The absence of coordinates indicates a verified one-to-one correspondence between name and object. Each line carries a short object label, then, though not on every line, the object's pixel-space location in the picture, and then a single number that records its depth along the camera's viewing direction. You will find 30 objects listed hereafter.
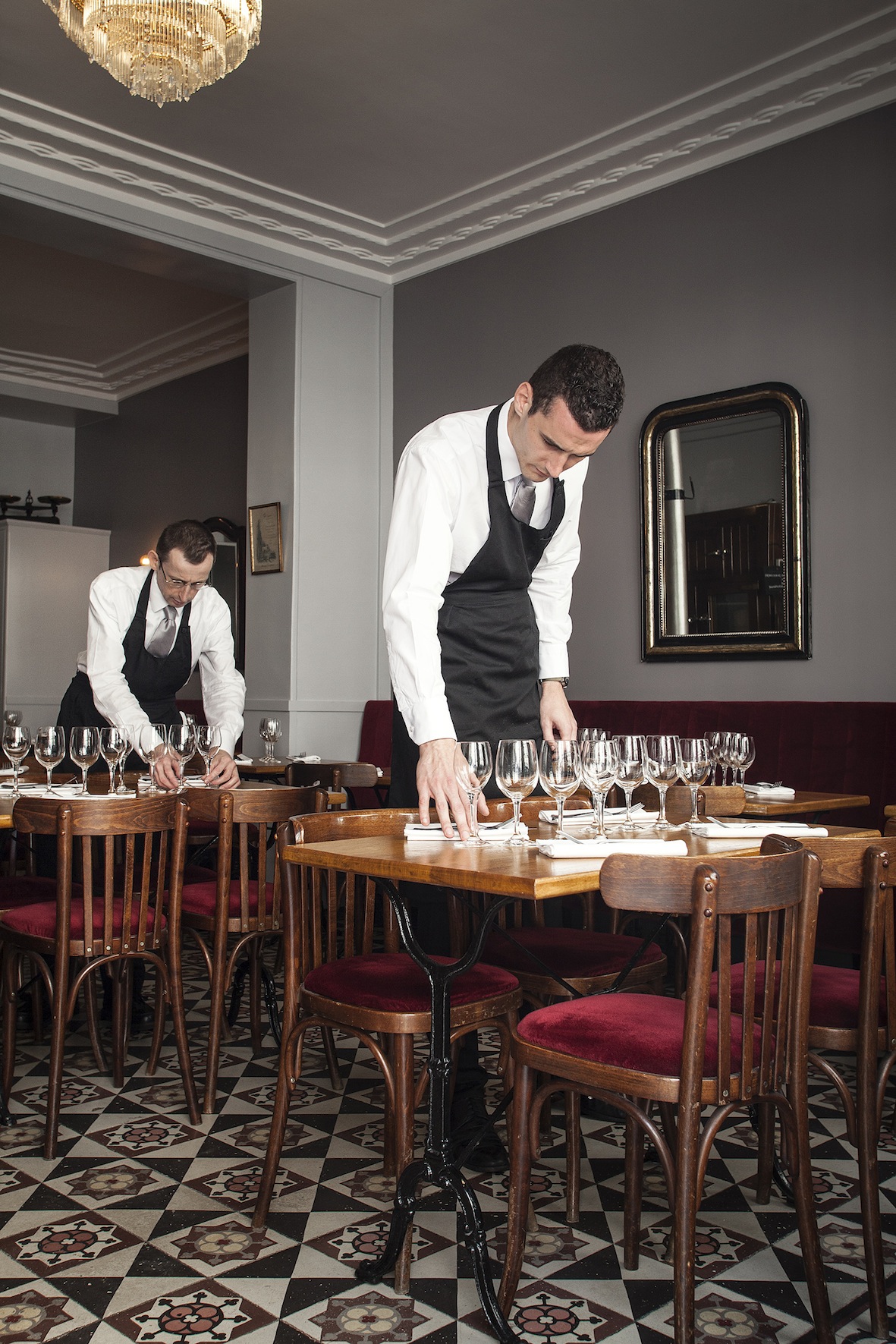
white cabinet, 8.59
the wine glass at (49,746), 3.17
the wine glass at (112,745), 3.27
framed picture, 6.36
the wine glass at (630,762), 2.18
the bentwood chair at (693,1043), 1.54
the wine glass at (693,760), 2.40
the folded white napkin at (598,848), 1.84
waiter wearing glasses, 3.81
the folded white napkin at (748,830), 2.16
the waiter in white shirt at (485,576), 2.24
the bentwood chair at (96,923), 2.62
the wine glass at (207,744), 3.62
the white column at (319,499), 6.33
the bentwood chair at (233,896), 2.93
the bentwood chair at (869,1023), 1.81
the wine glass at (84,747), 3.16
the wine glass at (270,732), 5.52
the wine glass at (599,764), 2.11
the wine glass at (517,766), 2.00
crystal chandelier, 3.40
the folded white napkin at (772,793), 3.55
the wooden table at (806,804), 3.26
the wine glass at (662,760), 2.34
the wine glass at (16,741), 3.38
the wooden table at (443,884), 1.68
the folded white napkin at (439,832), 2.07
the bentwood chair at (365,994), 2.00
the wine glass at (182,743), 3.52
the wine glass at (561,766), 2.05
